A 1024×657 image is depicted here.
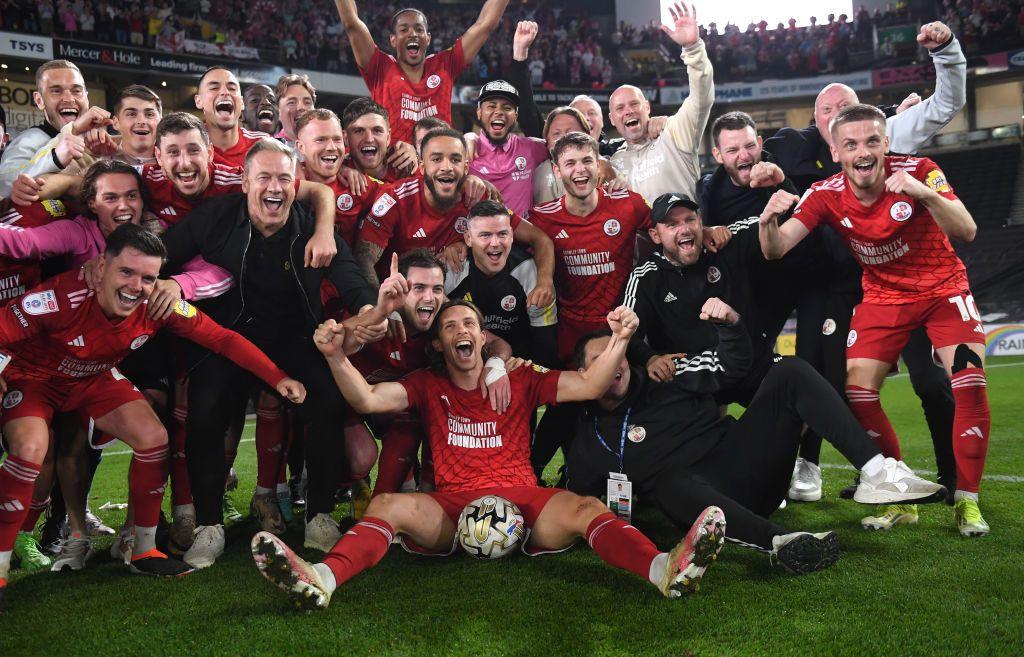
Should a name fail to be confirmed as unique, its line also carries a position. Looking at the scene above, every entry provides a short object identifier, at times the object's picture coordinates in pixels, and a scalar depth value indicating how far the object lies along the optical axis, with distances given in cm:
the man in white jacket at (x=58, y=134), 449
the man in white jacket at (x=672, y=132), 559
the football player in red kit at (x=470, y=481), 315
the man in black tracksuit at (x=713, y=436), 371
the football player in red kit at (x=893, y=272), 421
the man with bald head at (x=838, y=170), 500
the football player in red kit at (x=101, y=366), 378
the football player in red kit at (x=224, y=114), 535
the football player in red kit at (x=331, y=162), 486
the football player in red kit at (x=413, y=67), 646
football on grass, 367
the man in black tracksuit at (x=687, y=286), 475
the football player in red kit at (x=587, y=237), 498
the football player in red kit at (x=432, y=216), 484
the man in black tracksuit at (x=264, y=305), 421
